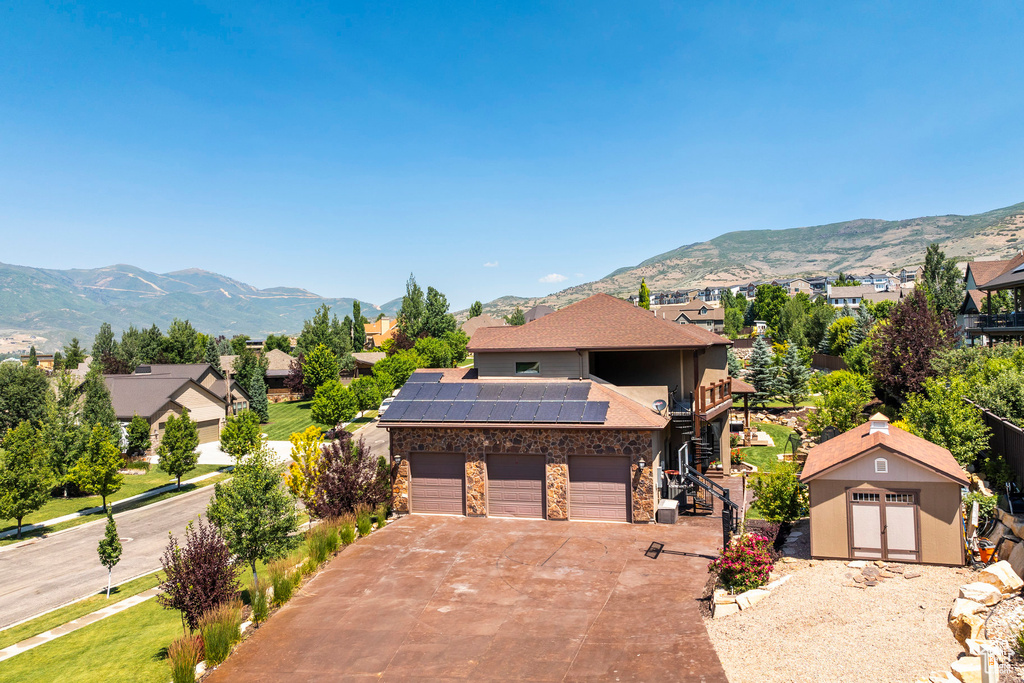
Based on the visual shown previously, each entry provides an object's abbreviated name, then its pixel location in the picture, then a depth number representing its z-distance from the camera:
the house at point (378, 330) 136.51
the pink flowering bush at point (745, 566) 13.17
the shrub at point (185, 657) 10.98
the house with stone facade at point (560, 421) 19.94
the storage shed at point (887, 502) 14.07
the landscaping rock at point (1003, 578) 11.85
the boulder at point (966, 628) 9.77
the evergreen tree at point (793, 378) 48.28
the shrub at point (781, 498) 17.23
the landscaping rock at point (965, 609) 10.32
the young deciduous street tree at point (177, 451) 34.75
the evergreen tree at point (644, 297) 93.80
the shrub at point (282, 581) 14.47
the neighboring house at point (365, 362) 79.81
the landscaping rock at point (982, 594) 11.16
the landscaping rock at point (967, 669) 7.98
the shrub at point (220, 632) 11.97
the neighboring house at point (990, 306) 31.17
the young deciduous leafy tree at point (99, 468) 30.20
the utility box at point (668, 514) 19.47
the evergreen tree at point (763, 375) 48.34
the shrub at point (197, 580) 13.28
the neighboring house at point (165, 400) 46.56
